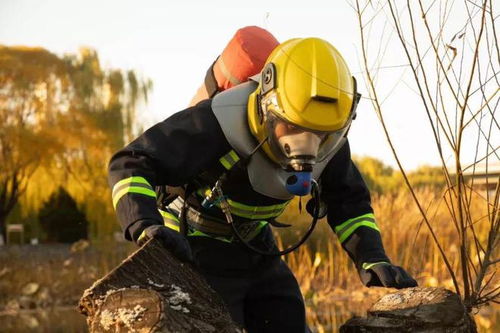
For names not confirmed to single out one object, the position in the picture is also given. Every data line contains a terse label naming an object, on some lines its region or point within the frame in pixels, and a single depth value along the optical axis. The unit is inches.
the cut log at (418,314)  124.8
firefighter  129.7
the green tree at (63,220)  986.7
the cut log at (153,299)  103.6
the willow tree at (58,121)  1048.8
